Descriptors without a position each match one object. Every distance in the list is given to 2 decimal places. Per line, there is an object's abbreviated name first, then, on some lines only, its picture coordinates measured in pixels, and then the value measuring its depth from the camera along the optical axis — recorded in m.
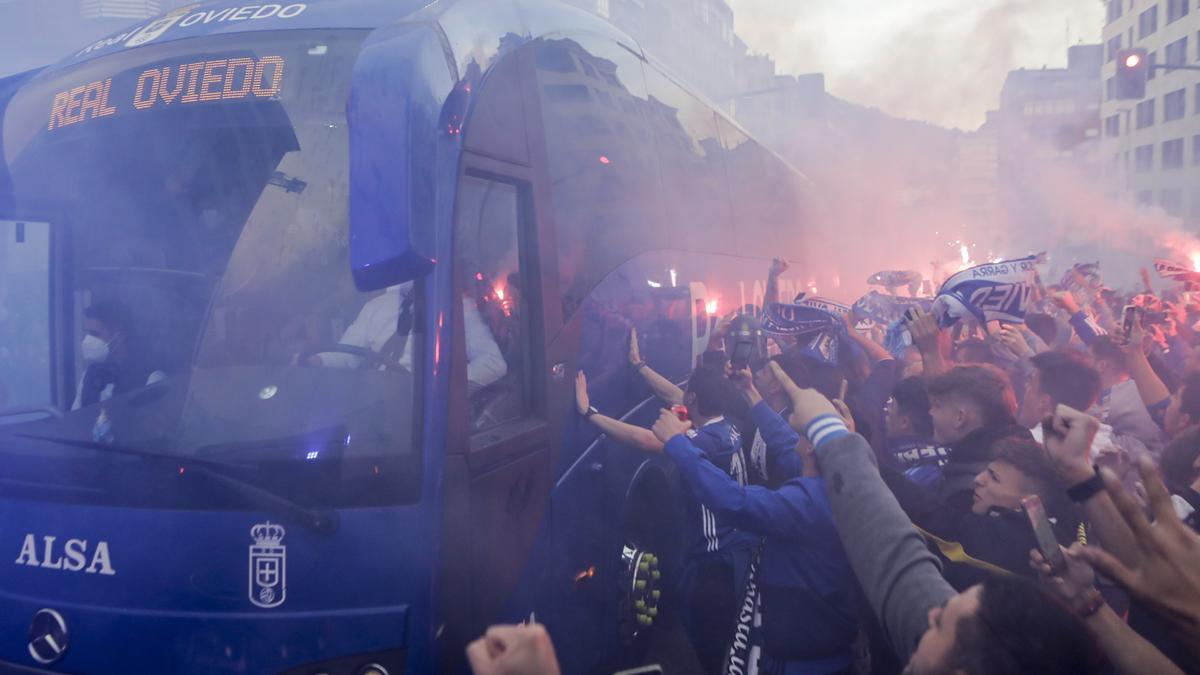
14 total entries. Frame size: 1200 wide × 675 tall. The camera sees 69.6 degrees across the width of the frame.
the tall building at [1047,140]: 37.00
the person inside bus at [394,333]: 2.97
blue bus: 2.78
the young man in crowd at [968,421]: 3.49
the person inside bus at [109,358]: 3.22
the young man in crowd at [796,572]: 3.25
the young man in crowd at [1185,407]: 4.74
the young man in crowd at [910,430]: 4.17
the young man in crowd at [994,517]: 2.82
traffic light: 13.03
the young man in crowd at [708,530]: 4.09
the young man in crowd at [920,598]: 1.77
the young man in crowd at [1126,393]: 5.36
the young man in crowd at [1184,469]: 3.15
